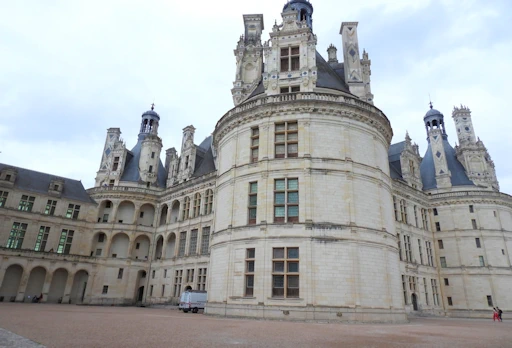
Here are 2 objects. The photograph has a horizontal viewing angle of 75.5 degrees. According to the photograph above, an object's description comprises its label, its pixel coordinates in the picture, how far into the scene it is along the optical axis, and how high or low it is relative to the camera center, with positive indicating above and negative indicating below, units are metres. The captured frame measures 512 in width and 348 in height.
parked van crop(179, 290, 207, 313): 26.44 -0.85
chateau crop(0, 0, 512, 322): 19.70 +6.93
